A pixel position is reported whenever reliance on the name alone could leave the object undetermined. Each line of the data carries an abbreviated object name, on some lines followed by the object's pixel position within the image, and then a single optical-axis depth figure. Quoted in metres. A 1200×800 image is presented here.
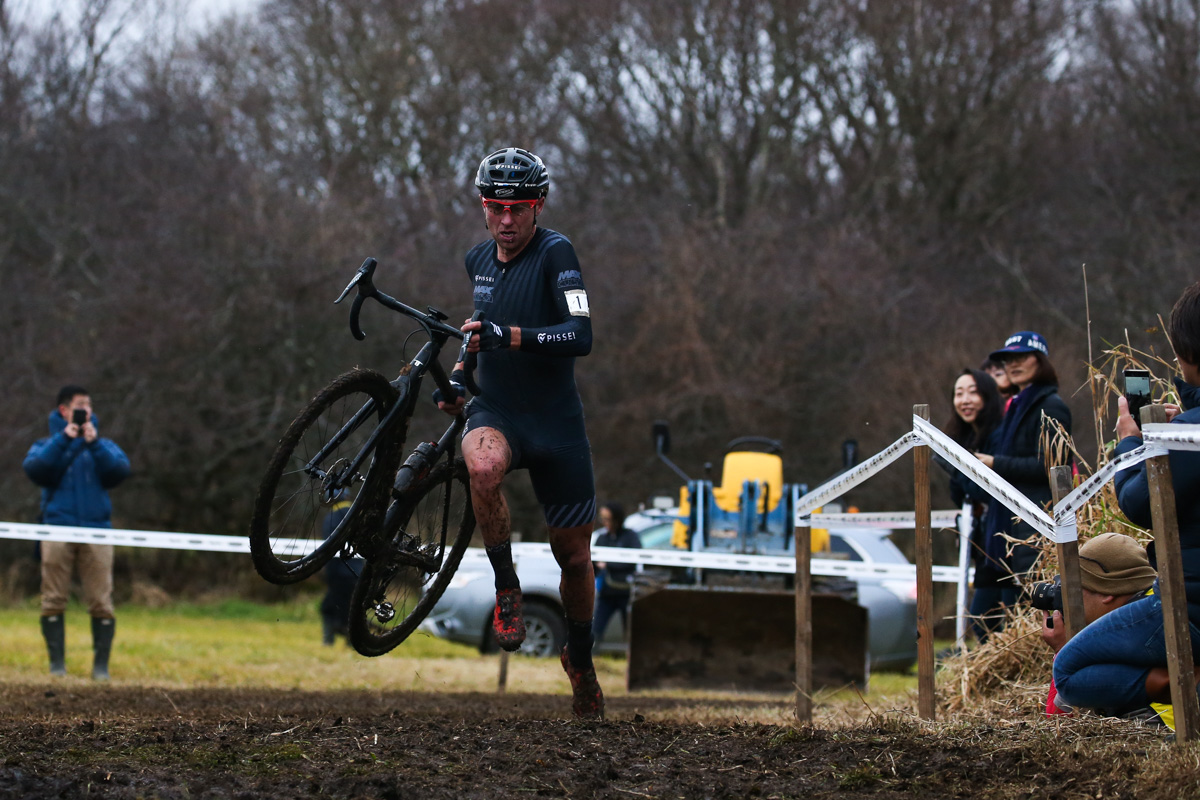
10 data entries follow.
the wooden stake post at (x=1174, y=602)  8.76
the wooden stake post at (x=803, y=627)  13.61
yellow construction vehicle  24.22
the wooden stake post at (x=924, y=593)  12.02
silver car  27.89
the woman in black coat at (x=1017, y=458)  15.66
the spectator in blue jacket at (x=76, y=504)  21.98
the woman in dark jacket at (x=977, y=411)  17.11
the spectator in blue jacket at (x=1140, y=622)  9.24
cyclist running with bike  12.16
